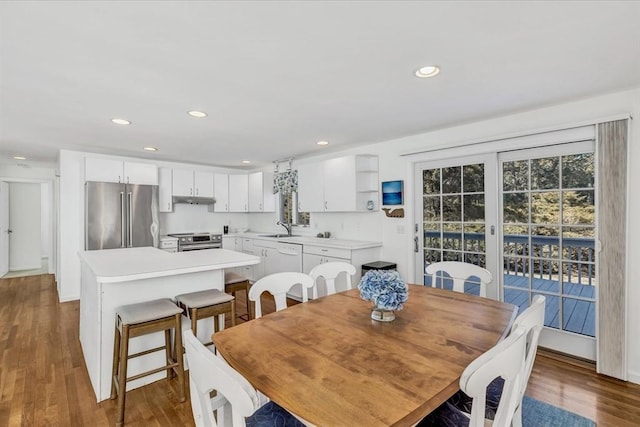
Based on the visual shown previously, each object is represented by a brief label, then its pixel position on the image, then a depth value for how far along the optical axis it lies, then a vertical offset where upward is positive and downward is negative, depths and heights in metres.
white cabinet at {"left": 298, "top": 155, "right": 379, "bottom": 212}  4.31 +0.46
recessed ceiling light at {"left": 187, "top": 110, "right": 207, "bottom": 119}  2.90 +1.00
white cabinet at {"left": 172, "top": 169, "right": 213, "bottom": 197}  5.52 +0.63
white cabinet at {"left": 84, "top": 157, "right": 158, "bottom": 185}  4.57 +0.73
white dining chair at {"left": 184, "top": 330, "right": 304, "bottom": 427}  0.80 -0.49
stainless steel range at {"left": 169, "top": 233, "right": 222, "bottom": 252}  5.35 -0.45
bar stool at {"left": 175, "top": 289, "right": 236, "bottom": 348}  2.30 -0.70
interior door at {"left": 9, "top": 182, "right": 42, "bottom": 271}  6.81 -0.17
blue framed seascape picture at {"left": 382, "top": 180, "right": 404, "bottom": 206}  4.03 +0.29
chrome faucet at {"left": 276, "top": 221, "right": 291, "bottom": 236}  5.80 -0.21
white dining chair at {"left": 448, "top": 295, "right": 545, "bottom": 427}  1.27 -0.67
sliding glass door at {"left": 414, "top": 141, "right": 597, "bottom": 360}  2.73 -0.16
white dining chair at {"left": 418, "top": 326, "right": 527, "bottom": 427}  0.94 -0.53
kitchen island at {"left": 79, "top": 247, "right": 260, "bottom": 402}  2.25 -0.60
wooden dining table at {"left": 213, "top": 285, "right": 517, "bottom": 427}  0.95 -0.60
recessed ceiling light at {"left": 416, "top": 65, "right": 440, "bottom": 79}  2.01 +0.97
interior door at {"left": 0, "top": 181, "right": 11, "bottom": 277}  6.07 -0.21
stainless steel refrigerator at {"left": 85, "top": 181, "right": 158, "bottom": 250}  4.44 +0.03
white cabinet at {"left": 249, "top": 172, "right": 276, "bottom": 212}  5.96 +0.46
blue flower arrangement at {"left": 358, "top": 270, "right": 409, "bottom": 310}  1.63 -0.42
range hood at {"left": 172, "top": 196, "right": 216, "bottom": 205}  5.54 +0.31
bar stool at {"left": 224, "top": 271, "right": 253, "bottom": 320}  3.05 -0.69
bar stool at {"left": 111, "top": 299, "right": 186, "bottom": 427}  2.00 -0.78
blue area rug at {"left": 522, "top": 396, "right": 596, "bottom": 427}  1.97 -1.38
